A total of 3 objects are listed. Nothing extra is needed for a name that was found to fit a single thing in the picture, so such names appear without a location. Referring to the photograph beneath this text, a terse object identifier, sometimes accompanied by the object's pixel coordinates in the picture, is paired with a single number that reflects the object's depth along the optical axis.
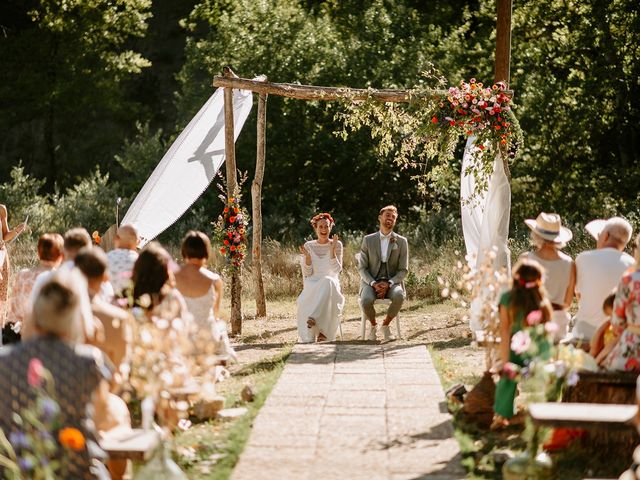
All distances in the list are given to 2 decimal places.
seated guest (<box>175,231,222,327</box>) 7.70
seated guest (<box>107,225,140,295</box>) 7.71
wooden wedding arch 11.55
